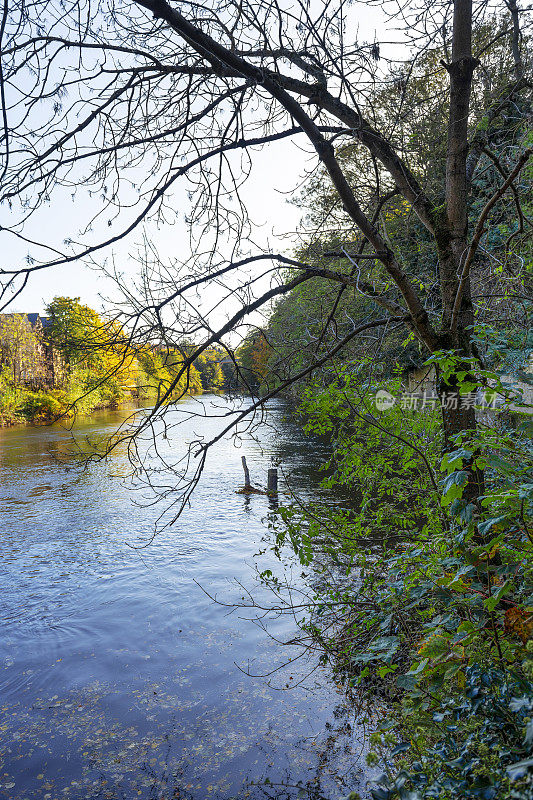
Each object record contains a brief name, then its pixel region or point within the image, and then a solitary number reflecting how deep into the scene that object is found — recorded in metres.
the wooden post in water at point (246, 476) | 15.05
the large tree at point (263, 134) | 2.42
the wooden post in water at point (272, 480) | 13.71
